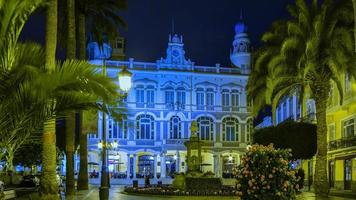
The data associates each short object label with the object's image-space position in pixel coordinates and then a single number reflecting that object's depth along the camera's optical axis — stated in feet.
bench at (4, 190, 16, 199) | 66.07
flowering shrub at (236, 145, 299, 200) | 44.70
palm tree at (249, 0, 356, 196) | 87.92
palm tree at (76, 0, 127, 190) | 103.04
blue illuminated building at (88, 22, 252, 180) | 248.73
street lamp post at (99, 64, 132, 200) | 71.72
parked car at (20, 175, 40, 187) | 127.81
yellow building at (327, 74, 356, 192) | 143.02
